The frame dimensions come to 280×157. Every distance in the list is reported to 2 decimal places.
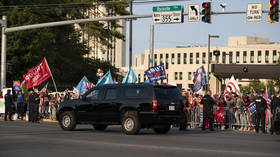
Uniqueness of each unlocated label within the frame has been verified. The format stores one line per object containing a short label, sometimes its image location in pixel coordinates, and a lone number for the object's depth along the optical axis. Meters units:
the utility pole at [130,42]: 39.65
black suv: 19.53
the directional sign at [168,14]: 28.47
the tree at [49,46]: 53.94
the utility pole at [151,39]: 34.69
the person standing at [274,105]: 22.75
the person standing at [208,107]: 24.39
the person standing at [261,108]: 23.42
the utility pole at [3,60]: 33.81
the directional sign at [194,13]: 27.42
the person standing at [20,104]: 31.65
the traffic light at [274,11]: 24.17
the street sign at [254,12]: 26.36
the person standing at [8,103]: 30.20
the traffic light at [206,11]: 26.28
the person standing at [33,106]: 29.19
